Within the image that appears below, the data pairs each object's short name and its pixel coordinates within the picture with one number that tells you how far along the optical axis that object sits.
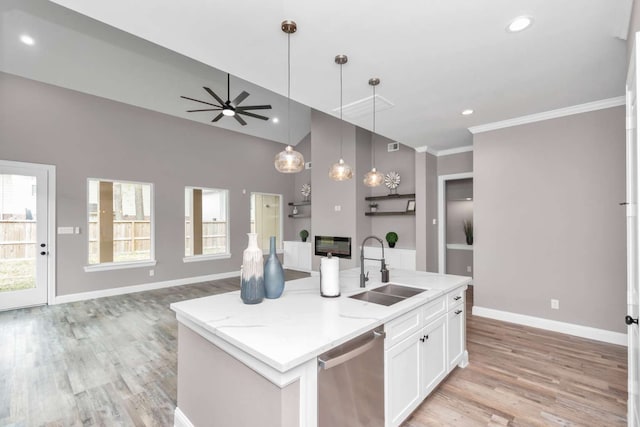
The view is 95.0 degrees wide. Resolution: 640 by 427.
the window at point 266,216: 7.83
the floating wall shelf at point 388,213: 5.73
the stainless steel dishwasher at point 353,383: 1.31
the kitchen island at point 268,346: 1.21
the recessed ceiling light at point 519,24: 1.91
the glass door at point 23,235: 4.38
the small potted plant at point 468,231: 5.77
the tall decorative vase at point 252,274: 1.77
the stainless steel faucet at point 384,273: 2.52
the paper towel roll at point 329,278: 2.03
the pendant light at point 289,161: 2.28
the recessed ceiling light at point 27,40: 4.05
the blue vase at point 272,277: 1.92
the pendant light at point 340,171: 2.78
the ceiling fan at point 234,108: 4.30
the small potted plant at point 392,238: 5.93
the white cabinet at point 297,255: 7.57
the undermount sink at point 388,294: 2.21
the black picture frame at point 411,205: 5.73
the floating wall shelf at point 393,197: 5.78
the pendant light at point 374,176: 2.76
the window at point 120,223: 5.22
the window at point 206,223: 6.48
